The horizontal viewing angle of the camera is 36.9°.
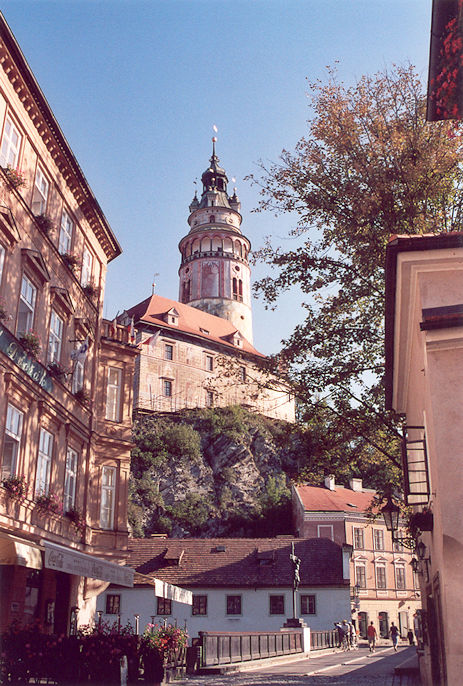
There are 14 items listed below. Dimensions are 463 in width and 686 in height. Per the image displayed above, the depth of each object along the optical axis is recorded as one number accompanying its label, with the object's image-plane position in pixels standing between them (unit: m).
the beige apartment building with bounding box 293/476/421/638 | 54.66
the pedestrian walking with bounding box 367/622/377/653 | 37.00
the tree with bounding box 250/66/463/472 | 17.11
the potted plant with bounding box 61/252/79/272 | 17.86
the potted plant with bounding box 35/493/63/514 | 15.06
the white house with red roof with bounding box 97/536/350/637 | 39.72
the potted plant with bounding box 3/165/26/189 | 14.25
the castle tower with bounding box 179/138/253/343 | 84.19
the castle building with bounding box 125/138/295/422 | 68.59
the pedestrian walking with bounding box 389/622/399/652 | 36.19
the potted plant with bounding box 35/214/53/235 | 15.97
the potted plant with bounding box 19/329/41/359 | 14.63
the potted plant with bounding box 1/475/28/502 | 13.54
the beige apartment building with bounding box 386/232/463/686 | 7.89
